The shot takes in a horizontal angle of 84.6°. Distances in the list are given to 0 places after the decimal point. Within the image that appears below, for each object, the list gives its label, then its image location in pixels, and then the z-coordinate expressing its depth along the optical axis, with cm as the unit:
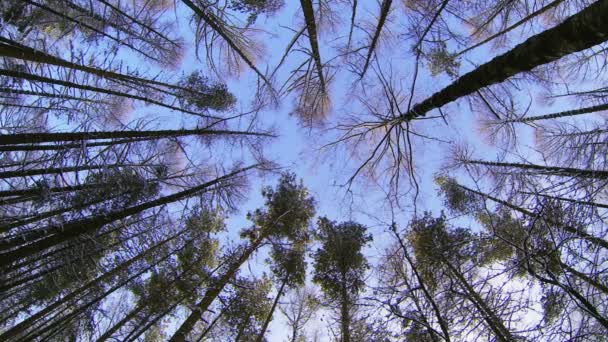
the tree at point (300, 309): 1109
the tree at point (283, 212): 1238
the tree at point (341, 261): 1037
